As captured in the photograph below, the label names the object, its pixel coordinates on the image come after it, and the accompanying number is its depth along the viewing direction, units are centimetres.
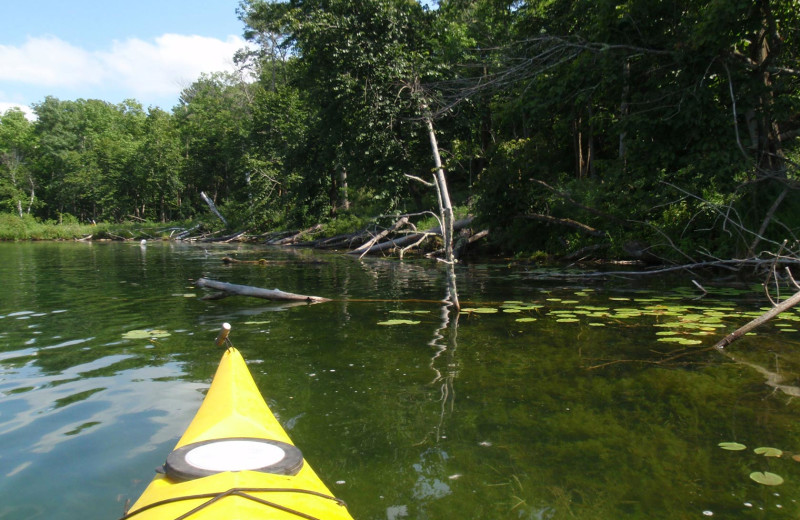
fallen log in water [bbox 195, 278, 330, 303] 820
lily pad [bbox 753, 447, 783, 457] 296
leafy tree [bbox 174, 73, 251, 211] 4188
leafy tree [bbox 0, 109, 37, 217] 5403
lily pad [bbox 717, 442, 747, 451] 305
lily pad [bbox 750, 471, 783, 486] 265
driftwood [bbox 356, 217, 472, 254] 1881
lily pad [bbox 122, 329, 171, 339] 616
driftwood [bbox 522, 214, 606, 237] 1275
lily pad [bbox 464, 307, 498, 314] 740
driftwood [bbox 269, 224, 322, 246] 2748
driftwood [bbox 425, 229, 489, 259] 1642
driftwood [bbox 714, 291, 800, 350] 419
